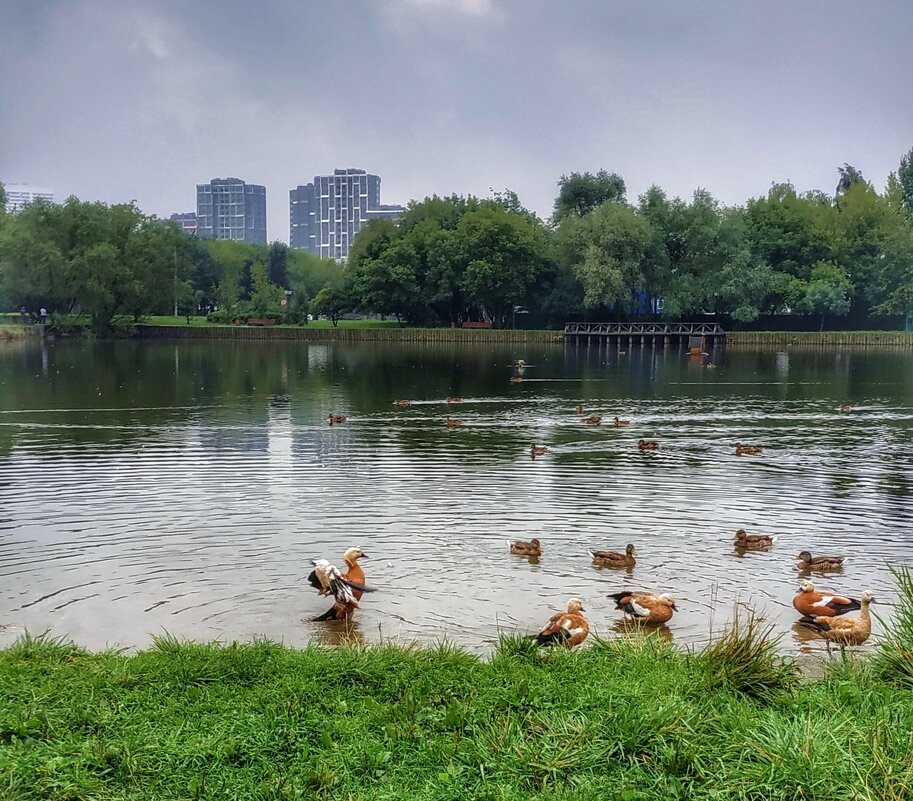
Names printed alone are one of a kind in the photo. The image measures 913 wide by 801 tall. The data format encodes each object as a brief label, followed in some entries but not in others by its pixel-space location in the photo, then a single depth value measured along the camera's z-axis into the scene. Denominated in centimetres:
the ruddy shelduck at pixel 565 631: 1012
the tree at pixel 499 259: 9019
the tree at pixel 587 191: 10131
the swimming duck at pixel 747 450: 2541
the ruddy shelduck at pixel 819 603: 1170
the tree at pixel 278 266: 14112
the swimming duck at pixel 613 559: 1439
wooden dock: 8650
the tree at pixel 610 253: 8344
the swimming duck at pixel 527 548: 1491
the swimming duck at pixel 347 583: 1195
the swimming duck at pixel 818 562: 1434
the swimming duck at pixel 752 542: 1558
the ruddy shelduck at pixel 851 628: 1074
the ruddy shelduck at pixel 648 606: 1165
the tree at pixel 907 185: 10425
